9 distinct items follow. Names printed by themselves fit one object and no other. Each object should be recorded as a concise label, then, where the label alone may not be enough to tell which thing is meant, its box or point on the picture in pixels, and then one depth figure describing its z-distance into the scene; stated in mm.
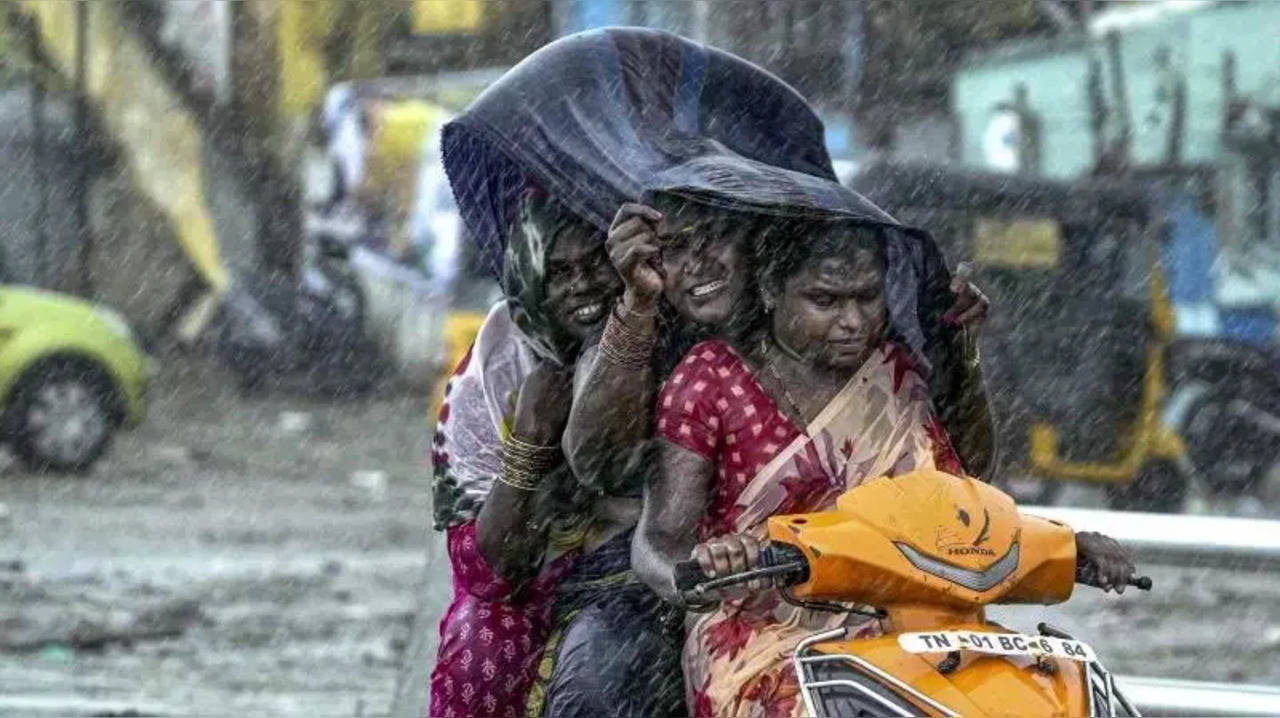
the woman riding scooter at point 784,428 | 7289
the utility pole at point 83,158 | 34031
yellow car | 28375
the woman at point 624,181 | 7430
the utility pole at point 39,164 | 33594
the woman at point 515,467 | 7945
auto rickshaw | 26234
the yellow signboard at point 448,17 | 34781
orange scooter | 6336
